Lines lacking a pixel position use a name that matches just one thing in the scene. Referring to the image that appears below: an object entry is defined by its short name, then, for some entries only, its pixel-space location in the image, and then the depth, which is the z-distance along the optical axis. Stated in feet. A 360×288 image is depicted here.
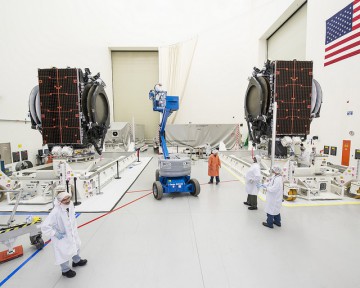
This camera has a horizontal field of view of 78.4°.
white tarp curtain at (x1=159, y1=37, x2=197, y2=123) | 58.18
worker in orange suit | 23.28
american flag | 24.03
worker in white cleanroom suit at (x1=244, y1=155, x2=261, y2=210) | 16.56
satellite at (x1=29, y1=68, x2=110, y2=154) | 19.45
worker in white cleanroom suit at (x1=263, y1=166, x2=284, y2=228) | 13.65
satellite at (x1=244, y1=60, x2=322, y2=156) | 21.38
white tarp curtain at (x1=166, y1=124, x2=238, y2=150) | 45.93
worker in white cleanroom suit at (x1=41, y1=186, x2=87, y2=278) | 9.16
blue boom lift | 19.02
